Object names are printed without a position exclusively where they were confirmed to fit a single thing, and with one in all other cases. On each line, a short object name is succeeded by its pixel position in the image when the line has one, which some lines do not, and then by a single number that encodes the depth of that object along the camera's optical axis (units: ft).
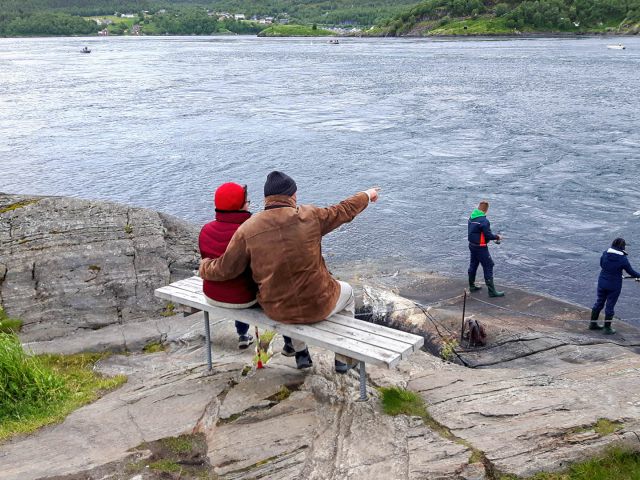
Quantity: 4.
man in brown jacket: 19.40
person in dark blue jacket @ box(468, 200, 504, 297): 42.45
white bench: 19.01
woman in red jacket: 21.45
